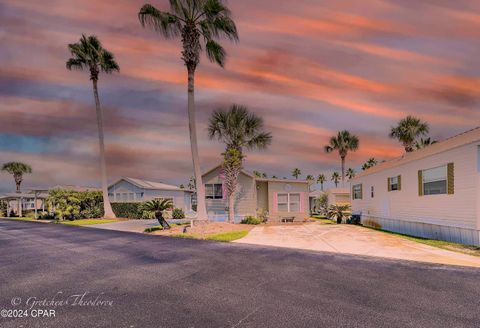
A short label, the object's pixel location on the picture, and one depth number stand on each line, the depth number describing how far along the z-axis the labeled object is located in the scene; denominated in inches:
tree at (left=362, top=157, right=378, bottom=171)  2946.6
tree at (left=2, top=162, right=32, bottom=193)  3014.3
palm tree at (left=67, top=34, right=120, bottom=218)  1389.0
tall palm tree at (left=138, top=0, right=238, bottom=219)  800.9
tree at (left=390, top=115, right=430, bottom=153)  1809.8
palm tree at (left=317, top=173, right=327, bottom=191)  4070.6
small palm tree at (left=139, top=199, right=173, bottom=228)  764.6
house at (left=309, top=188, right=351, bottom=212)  2062.0
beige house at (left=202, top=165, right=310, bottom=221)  1154.0
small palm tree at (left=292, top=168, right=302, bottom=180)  4694.9
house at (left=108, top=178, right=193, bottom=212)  1550.2
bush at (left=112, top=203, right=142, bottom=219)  1385.3
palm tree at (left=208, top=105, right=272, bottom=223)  1047.6
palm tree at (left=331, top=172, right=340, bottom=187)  4146.7
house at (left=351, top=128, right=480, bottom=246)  501.0
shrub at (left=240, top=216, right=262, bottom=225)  996.6
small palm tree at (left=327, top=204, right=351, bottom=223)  1091.9
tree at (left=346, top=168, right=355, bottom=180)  3631.9
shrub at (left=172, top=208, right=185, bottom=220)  1359.5
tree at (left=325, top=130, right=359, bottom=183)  2377.0
